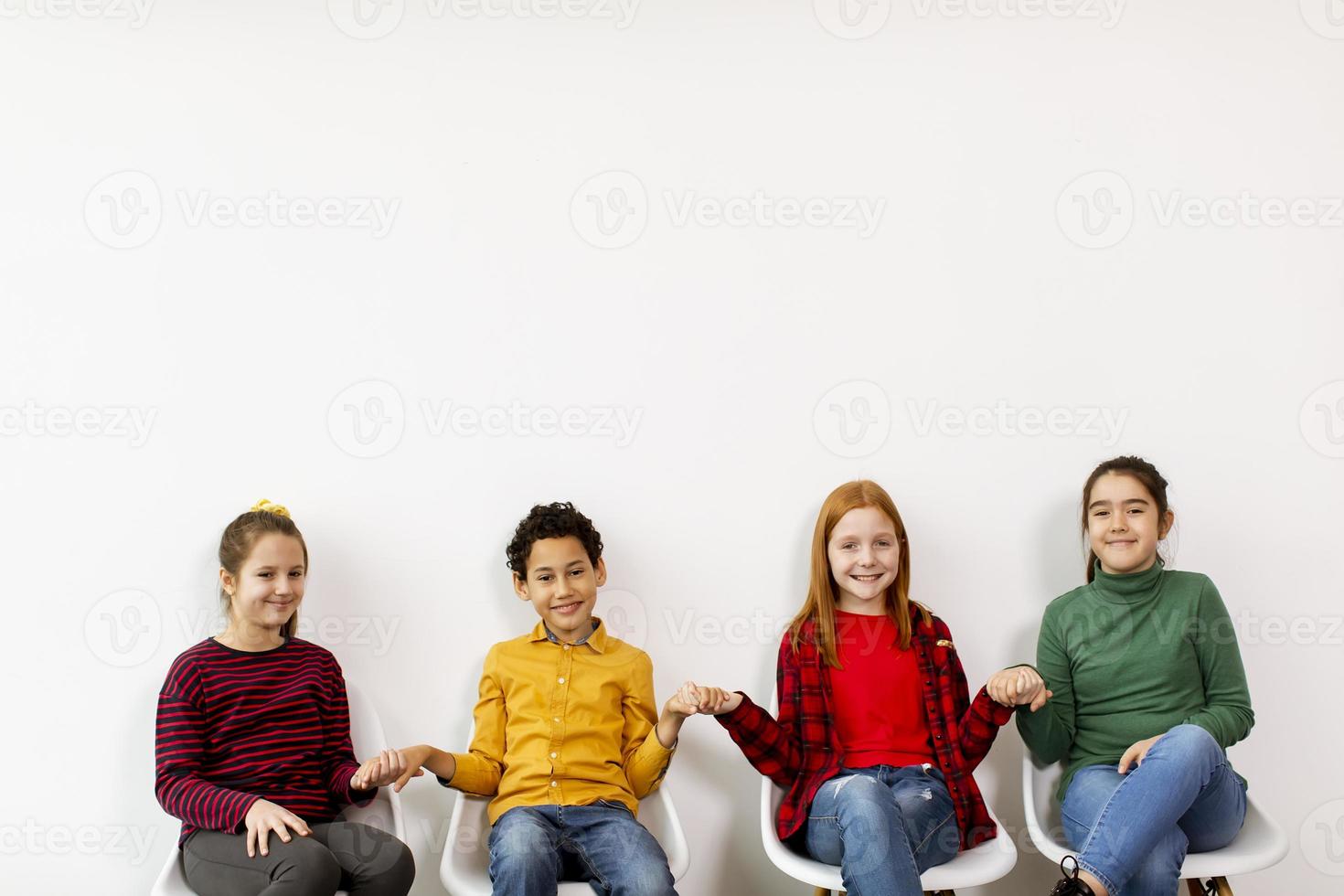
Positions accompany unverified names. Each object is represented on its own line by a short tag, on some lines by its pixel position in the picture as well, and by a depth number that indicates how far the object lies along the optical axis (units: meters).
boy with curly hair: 2.13
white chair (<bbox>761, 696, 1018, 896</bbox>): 2.04
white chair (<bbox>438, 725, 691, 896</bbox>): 2.06
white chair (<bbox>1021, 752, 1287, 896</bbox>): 2.03
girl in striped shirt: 2.02
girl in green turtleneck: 2.14
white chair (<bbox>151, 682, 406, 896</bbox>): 2.04
